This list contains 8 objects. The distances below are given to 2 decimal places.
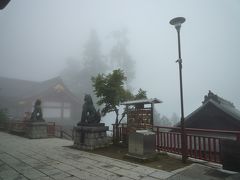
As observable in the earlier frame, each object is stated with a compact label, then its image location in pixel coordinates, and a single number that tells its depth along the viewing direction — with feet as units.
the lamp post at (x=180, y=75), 23.21
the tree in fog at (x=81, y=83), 151.23
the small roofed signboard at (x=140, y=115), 29.17
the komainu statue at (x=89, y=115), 34.41
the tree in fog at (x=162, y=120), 182.18
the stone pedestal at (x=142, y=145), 23.56
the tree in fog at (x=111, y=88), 38.09
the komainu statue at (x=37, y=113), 50.69
